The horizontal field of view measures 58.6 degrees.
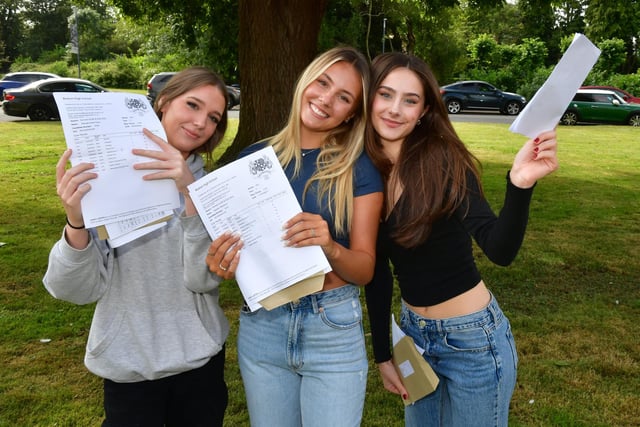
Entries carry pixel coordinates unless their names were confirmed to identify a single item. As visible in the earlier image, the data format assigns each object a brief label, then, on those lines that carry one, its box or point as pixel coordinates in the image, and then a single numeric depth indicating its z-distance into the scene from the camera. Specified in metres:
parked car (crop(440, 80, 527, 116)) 23.47
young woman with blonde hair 1.80
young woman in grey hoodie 1.72
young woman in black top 1.83
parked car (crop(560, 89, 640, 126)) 20.05
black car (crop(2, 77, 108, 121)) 17.69
